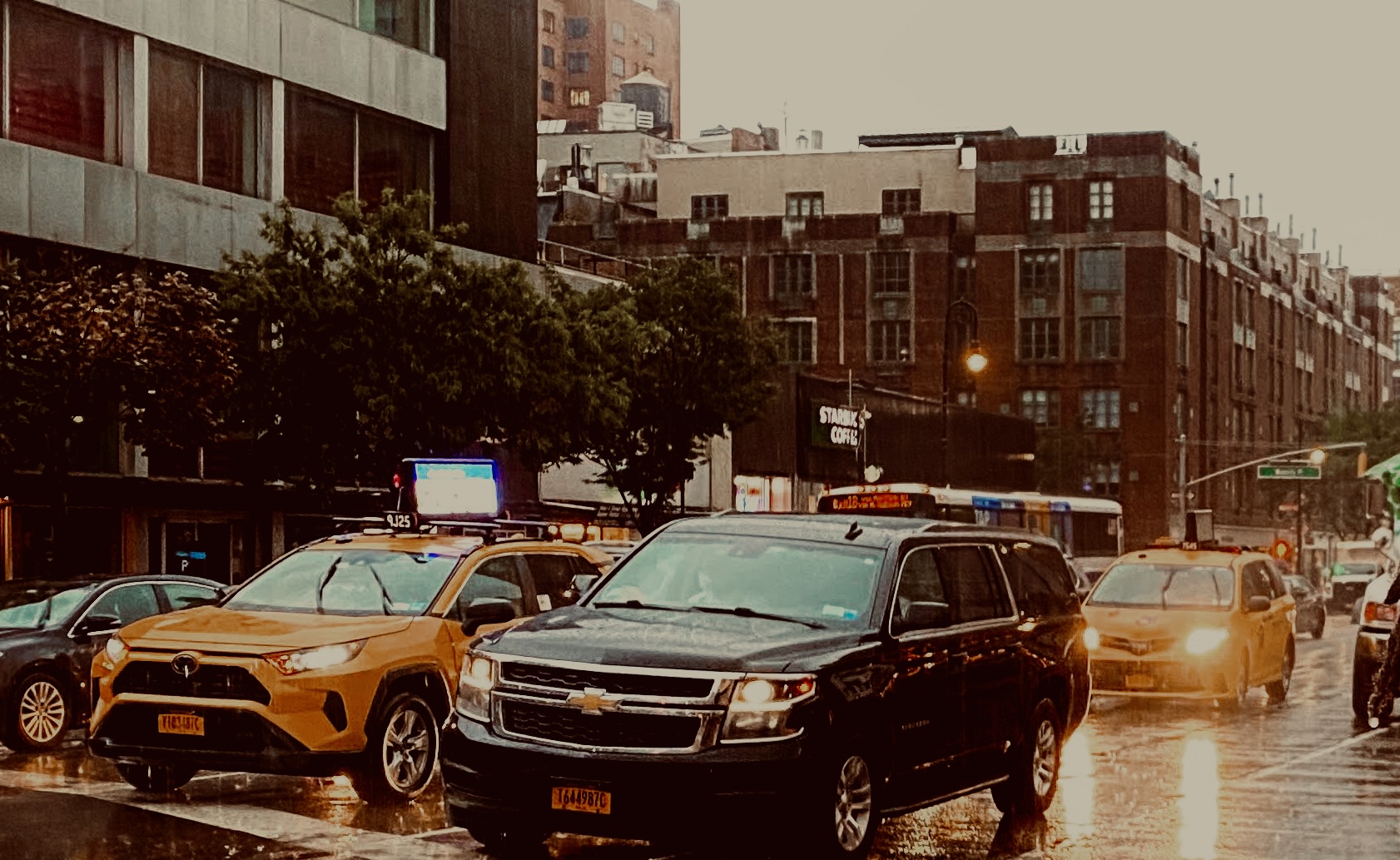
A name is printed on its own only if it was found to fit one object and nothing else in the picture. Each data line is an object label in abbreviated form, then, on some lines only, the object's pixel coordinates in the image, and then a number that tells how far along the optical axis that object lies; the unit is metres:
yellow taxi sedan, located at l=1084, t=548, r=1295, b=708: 23.69
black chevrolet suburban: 10.55
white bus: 40.88
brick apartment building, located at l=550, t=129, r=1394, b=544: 106.50
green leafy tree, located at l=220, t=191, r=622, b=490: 30.84
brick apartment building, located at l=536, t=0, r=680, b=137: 156.25
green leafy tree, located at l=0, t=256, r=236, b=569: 25.77
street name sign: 79.00
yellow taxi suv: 13.33
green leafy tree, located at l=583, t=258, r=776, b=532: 48.25
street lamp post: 50.72
